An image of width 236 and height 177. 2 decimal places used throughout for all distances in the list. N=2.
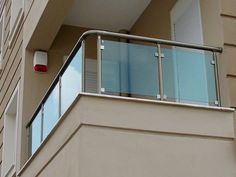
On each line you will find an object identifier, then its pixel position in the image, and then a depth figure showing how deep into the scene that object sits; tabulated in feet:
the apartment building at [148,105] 27.35
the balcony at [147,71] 29.30
